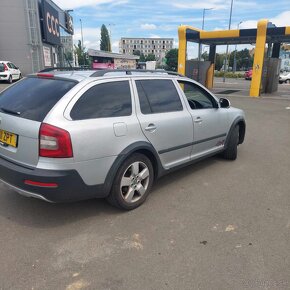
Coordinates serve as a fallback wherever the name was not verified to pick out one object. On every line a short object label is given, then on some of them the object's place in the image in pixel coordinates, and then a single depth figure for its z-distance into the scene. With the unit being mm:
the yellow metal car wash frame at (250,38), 16328
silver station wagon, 2916
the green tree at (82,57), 82062
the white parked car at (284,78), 33781
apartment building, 141625
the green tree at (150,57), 117088
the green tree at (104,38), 100238
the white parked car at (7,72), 19719
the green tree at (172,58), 83175
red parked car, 41919
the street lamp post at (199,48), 21906
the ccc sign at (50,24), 30136
